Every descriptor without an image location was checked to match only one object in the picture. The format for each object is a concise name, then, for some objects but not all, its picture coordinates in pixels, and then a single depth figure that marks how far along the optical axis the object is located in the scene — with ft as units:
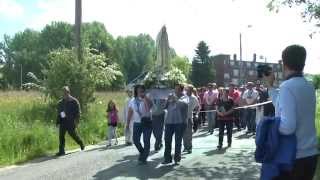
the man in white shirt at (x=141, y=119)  28.99
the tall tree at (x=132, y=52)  234.68
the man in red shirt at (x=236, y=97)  47.40
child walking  39.66
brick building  237.80
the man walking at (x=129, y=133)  35.78
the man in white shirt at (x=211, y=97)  49.16
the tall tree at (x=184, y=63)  180.56
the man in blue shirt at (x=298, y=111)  10.16
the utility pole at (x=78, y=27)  50.02
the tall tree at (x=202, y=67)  184.40
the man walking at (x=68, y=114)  35.70
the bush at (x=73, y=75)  49.66
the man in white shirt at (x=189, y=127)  32.66
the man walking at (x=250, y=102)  45.14
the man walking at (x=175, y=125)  28.38
